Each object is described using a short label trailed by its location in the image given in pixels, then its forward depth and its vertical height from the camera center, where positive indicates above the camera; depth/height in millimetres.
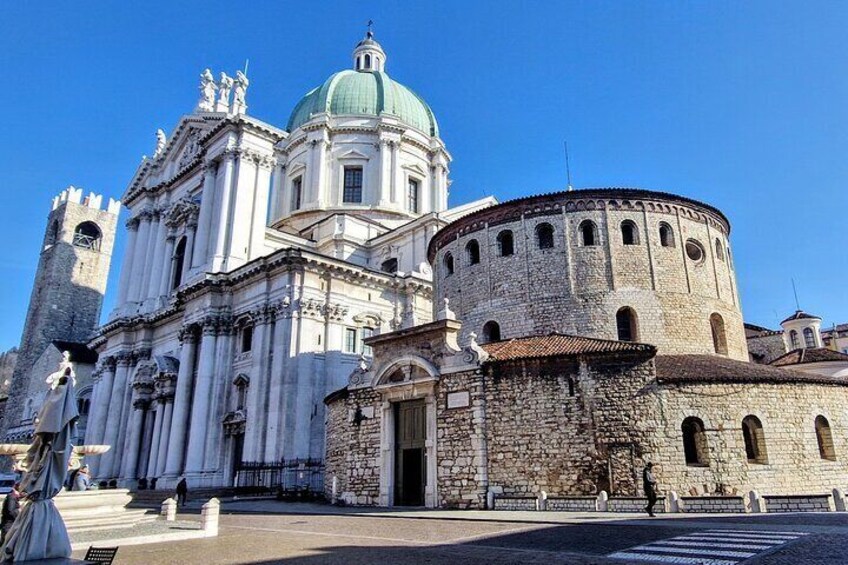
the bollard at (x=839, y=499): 14711 -680
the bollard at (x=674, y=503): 15516 -815
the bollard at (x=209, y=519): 13051 -1019
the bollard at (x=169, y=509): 16609 -1048
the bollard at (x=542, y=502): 16641 -847
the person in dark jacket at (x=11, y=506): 10641 -611
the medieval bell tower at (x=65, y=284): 57781 +18093
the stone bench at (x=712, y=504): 14984 -818
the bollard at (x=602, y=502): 15984 -814
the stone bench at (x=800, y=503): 14789 -782
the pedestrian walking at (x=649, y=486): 14727 -391
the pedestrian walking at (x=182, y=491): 24438 -817
